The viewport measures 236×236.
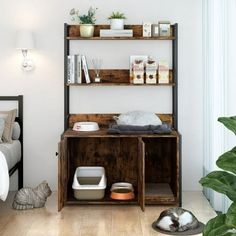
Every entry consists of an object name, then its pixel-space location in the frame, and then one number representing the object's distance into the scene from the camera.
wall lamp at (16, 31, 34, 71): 4.73
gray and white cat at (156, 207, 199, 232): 3.67
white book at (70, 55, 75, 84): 4.71
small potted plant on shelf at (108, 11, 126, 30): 4.70
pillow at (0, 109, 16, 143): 4.63
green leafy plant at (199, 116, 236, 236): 1.86
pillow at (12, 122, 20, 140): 4.83
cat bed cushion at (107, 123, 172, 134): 4.39
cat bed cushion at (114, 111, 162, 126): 4.47
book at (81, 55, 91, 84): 4.74
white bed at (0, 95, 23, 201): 4.36
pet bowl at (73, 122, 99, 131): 4.60
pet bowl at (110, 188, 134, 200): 4.41
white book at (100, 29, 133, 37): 4.71
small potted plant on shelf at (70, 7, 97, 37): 4.72
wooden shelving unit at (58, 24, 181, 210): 4.85
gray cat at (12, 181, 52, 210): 4.31
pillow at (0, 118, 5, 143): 4.57
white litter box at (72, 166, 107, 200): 4.38
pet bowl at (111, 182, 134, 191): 4.62
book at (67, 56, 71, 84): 4.72
